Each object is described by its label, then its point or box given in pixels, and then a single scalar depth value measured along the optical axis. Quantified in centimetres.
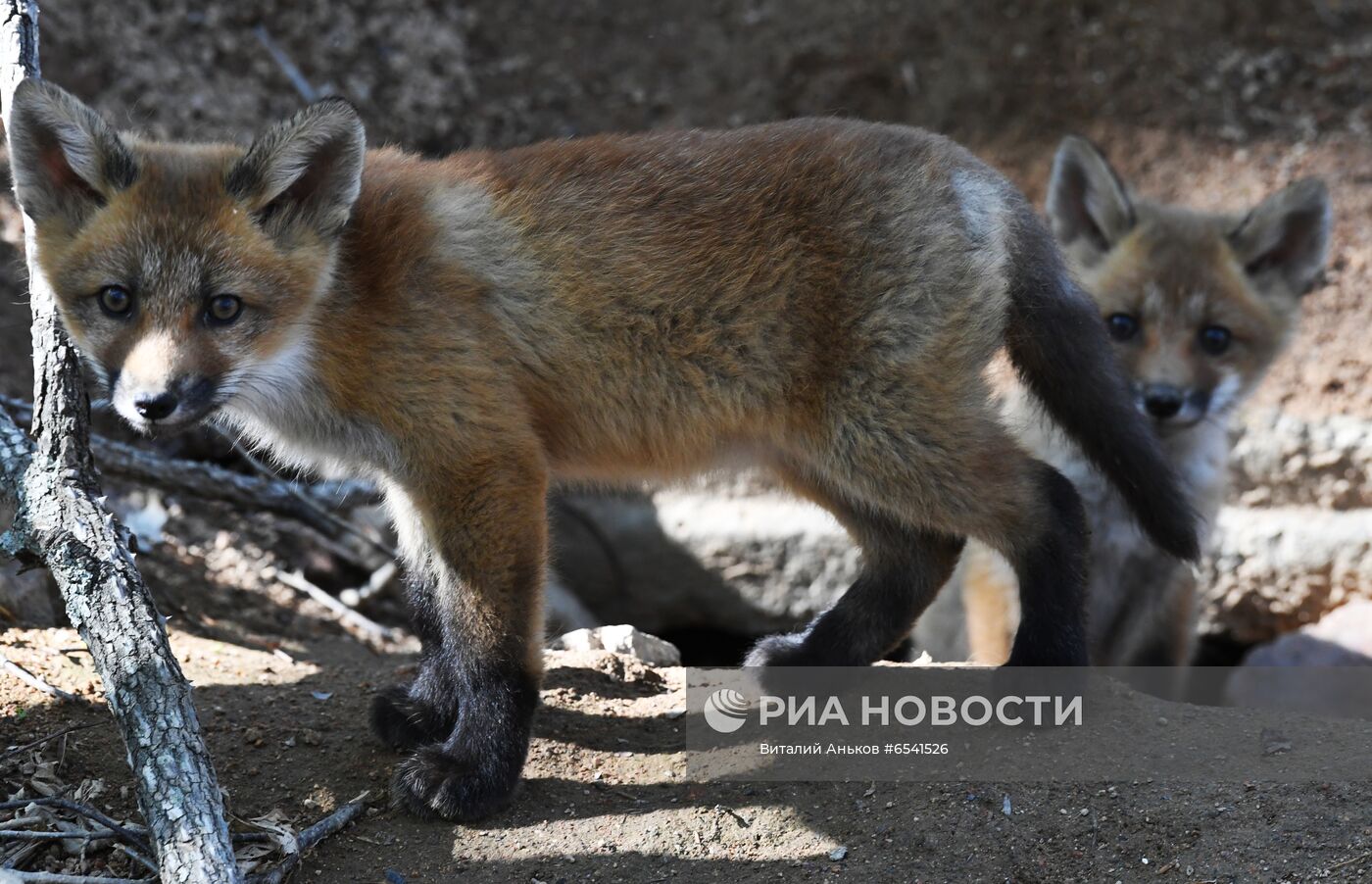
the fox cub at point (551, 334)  367
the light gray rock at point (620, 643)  528
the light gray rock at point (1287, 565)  727
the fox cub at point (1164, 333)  597
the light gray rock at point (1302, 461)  729
